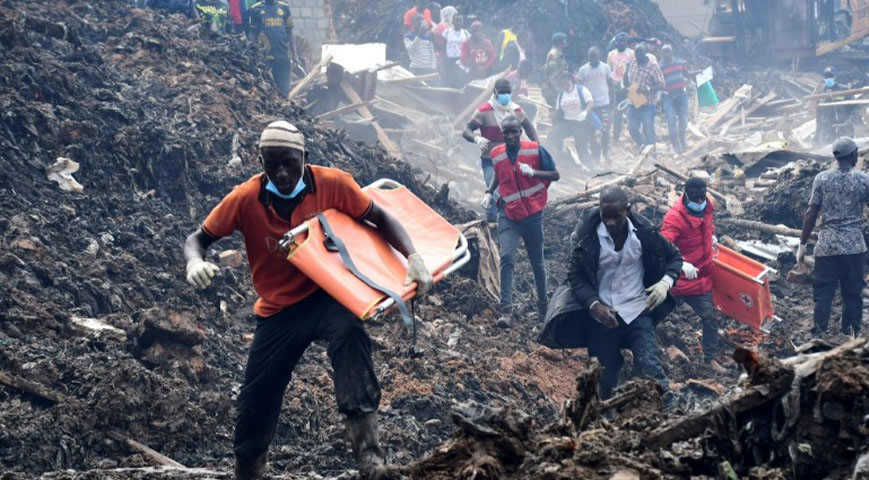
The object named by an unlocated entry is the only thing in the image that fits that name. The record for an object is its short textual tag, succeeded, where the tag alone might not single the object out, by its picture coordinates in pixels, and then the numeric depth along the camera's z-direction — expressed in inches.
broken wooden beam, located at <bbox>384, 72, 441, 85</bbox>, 876.6
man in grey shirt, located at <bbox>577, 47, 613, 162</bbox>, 888.3
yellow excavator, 1133.1
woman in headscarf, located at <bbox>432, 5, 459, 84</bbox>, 979.0
